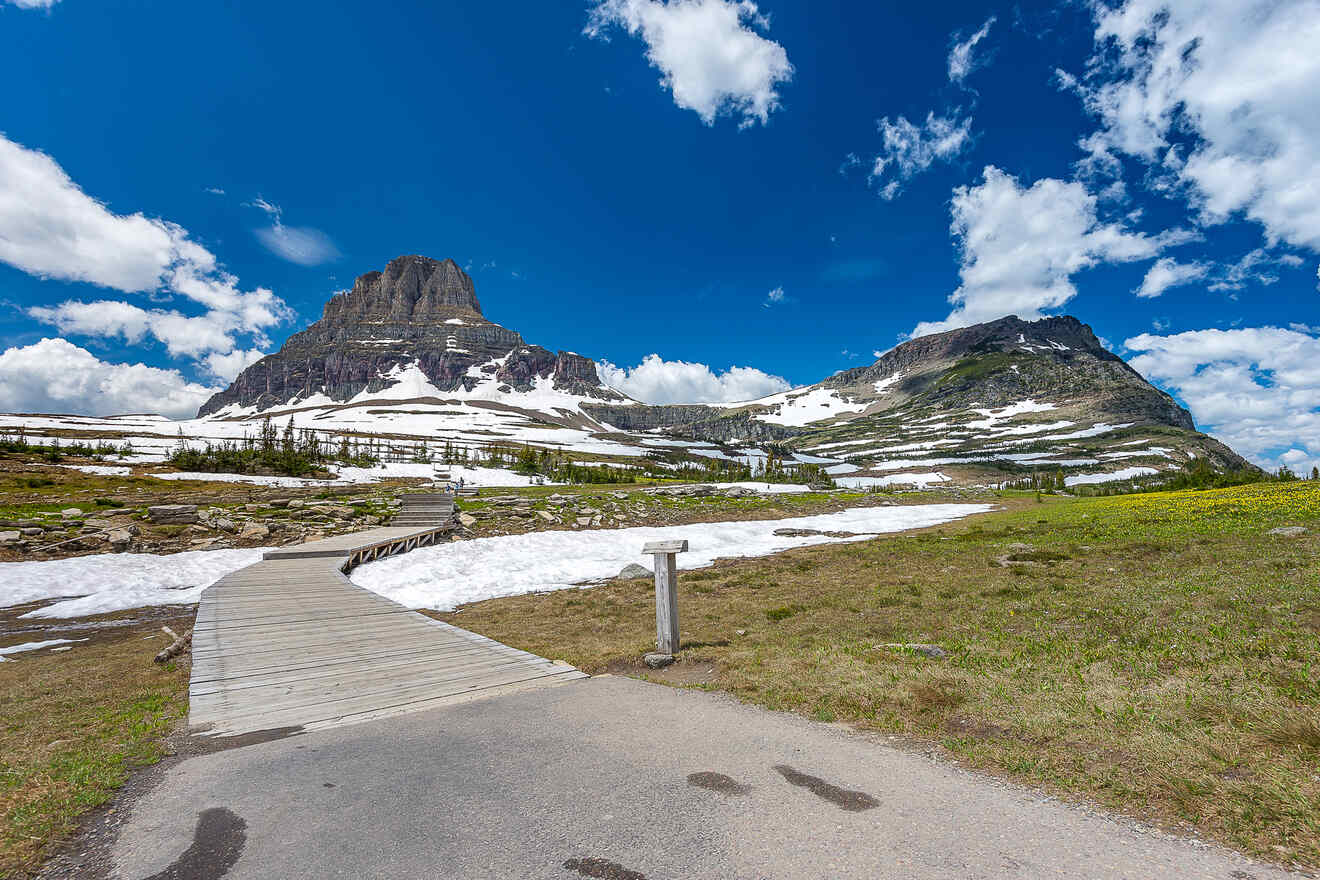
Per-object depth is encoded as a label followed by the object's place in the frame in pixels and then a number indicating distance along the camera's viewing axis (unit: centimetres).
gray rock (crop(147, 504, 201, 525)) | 2817
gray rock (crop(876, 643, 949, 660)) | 919
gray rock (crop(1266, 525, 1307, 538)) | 1660
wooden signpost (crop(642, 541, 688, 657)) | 1098
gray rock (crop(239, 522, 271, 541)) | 2738
